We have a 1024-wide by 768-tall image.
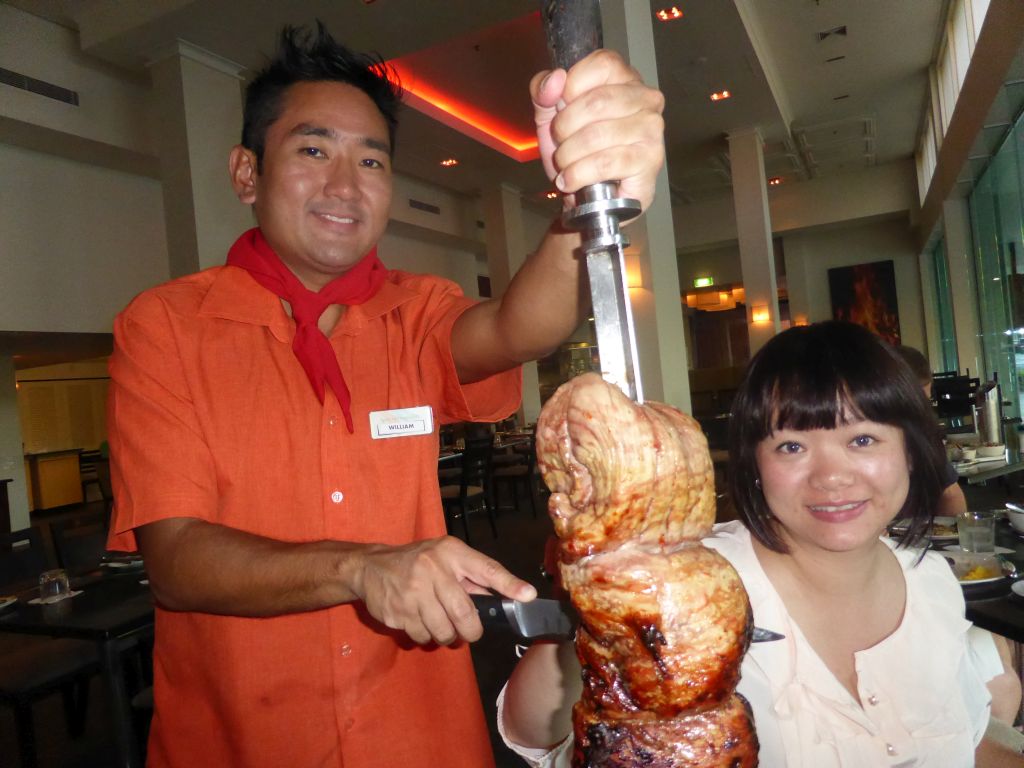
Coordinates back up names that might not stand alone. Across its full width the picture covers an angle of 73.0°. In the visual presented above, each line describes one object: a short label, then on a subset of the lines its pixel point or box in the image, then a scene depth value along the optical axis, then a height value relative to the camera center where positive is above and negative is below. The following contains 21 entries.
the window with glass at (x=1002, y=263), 7.82 +1.05
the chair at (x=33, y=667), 3.02 -1.06
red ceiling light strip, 8.66 +3.91
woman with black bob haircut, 1.42 -0.54
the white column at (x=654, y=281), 5.33 +0.81
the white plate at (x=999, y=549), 2.60 -0.78
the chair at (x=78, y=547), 4.14 -0.67
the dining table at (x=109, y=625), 2.74 -0.75
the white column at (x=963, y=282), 10.94 +1.07
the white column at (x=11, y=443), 9.75 -0.01
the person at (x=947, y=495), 3.40 -0.73
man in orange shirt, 1.35 -0.02
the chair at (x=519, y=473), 9.27 -1.09
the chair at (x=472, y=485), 7.43 -1.00
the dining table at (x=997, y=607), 1.86 -0.75
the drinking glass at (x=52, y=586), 3.14 -0.67
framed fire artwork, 15.71 +1.40
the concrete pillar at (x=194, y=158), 5.84 +2.29
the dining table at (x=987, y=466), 3.05 -0.71
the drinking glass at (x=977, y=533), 2.59 -0.70
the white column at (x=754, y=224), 10.52 +2.22
